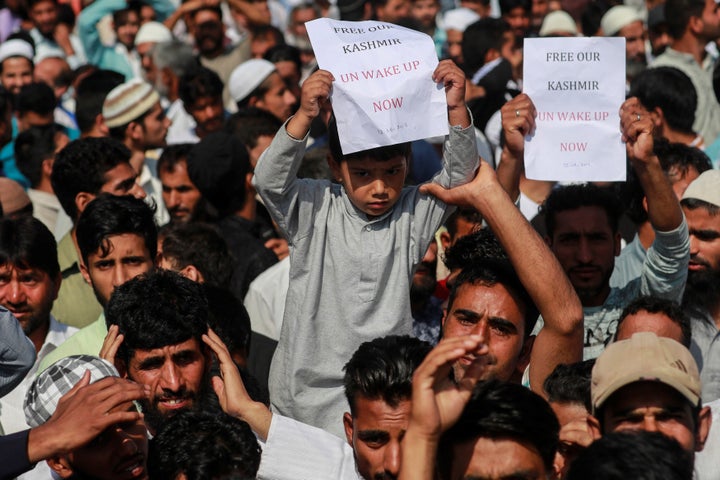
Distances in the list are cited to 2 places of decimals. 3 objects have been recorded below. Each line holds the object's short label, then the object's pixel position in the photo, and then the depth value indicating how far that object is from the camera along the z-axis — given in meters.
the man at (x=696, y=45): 9.72
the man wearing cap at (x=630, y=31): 11.87
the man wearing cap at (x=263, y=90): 10.22
